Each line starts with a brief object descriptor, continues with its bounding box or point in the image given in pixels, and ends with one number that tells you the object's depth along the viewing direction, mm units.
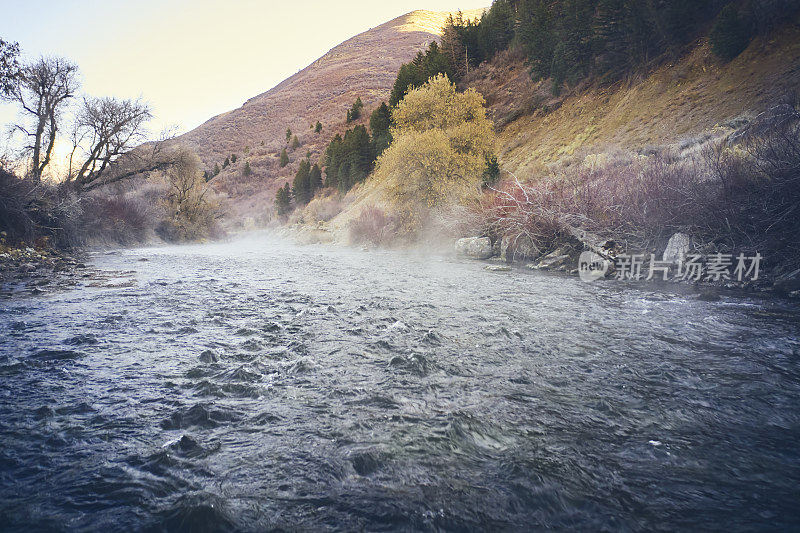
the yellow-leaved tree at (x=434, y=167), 23750
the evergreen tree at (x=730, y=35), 20188
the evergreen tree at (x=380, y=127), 46281
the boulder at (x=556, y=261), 13773
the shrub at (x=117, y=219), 25311
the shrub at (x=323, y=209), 46375
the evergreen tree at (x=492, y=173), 23116
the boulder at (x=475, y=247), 17727
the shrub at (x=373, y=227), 26812
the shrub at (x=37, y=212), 15516
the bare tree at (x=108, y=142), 24375
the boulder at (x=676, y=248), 10344
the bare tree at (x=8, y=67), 14925
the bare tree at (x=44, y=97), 20812
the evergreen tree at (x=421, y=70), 46125
